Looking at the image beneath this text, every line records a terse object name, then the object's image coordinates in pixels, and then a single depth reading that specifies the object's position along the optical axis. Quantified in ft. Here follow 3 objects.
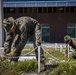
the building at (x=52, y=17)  105.17
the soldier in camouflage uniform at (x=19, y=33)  26.47
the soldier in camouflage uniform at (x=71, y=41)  34.48
